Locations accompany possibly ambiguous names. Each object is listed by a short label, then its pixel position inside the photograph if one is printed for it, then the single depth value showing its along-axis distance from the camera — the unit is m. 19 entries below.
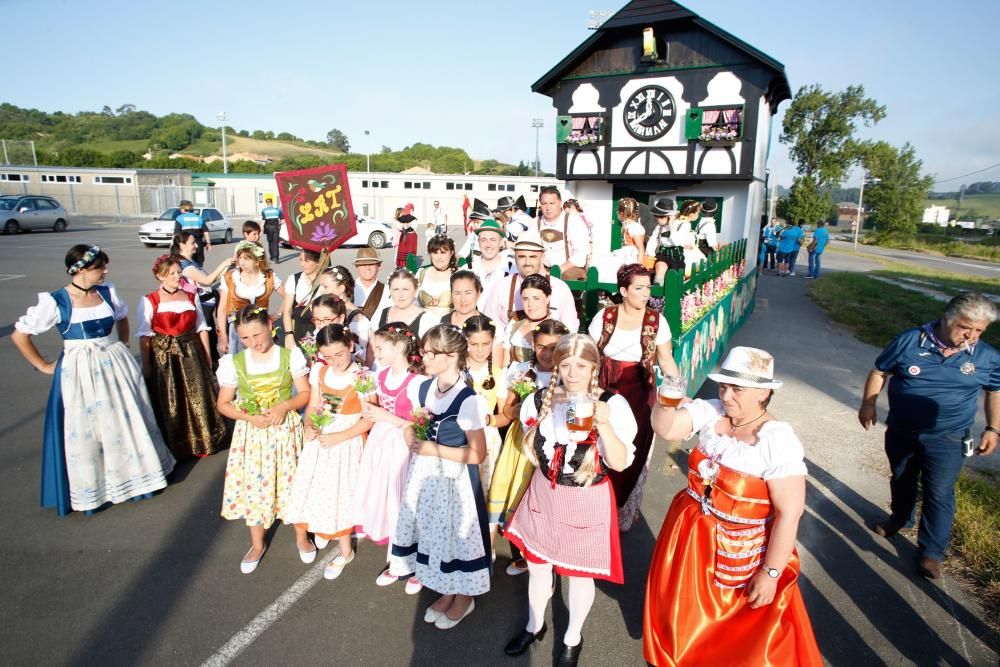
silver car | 23.92
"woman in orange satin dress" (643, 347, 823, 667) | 2.30
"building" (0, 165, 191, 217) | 39.62
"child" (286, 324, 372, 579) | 3.44
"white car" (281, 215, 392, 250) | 22.64
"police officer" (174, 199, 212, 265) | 13.93
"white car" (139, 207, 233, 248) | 20.94
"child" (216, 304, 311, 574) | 3.52
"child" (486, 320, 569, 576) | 3.24
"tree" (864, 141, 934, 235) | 47.09
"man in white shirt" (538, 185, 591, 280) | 5.91
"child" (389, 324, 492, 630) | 3.02
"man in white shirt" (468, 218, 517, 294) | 4.95
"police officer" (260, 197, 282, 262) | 17.88
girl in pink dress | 3.30
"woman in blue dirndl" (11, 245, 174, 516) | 4.01
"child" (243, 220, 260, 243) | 7.37
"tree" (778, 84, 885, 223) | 44.78
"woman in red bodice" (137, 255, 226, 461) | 4.75
